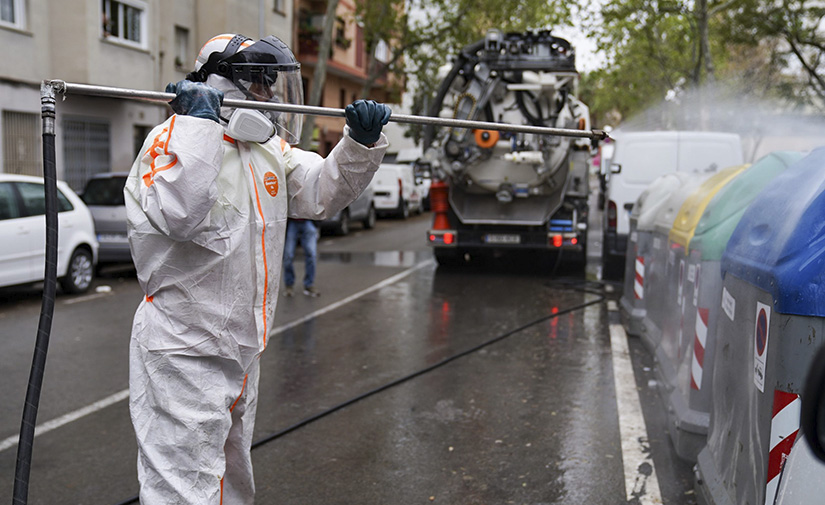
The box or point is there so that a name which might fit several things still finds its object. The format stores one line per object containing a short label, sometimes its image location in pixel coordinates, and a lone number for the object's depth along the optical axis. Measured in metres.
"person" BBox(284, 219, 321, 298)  10.09
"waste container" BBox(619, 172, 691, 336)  7.49
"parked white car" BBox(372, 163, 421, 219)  24.83
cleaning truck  11.99
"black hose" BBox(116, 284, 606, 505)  4.90
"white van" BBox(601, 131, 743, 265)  11.62
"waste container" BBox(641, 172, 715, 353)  6.35
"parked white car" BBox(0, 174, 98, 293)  9.50
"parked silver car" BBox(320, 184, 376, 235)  19.45
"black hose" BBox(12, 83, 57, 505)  2.54
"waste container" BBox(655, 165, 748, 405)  5.30
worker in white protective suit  2.59
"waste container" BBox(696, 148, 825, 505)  2.47
